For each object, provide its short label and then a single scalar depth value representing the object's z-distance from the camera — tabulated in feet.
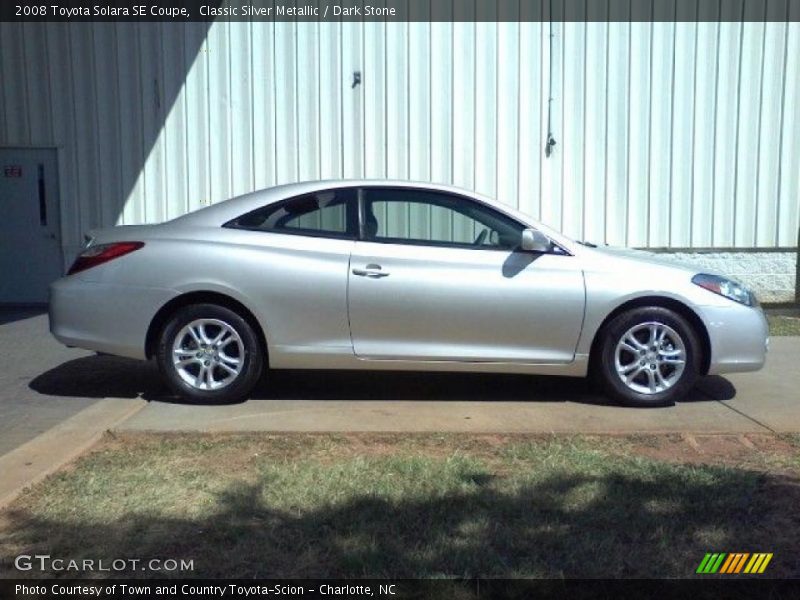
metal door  37.52
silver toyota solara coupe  20.07
